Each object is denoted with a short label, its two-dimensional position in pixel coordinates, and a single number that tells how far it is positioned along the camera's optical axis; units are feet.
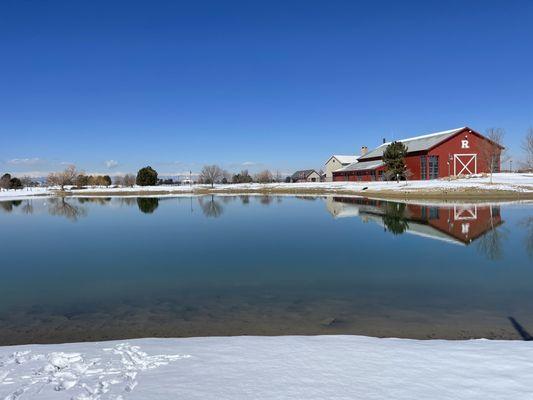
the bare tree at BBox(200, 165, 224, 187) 355.15
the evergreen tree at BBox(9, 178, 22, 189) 414.62
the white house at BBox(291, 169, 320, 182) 419.84
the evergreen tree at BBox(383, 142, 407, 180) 209.15
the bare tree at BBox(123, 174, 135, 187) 449.68
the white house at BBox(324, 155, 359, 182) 335.88
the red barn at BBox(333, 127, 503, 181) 203.21
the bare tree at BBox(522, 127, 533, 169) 193.85
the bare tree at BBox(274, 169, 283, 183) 504.02
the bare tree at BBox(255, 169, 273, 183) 406.46
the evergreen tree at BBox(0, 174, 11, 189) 400.26
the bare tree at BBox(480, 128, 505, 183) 196.65
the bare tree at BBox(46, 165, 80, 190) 355.56
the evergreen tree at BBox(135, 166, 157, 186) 376.89
